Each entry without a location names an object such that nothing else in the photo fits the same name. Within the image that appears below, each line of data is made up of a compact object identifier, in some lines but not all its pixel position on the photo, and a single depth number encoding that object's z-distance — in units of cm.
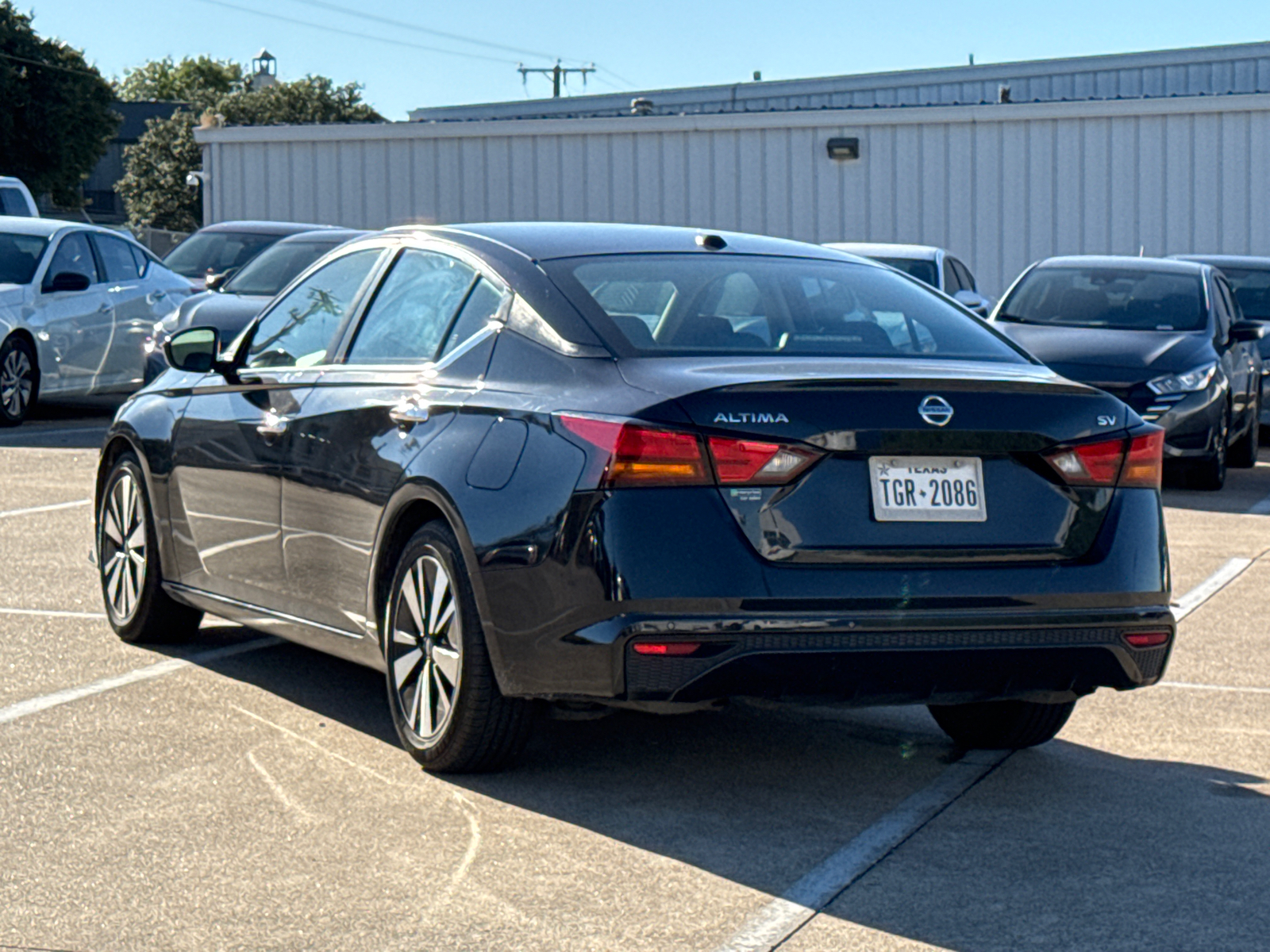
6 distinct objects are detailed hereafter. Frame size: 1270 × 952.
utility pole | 9425
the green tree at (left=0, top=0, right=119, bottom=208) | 6159
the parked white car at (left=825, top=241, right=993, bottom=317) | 1733
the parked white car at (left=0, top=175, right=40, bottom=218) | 2141
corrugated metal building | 2323
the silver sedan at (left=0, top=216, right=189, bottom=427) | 1648
